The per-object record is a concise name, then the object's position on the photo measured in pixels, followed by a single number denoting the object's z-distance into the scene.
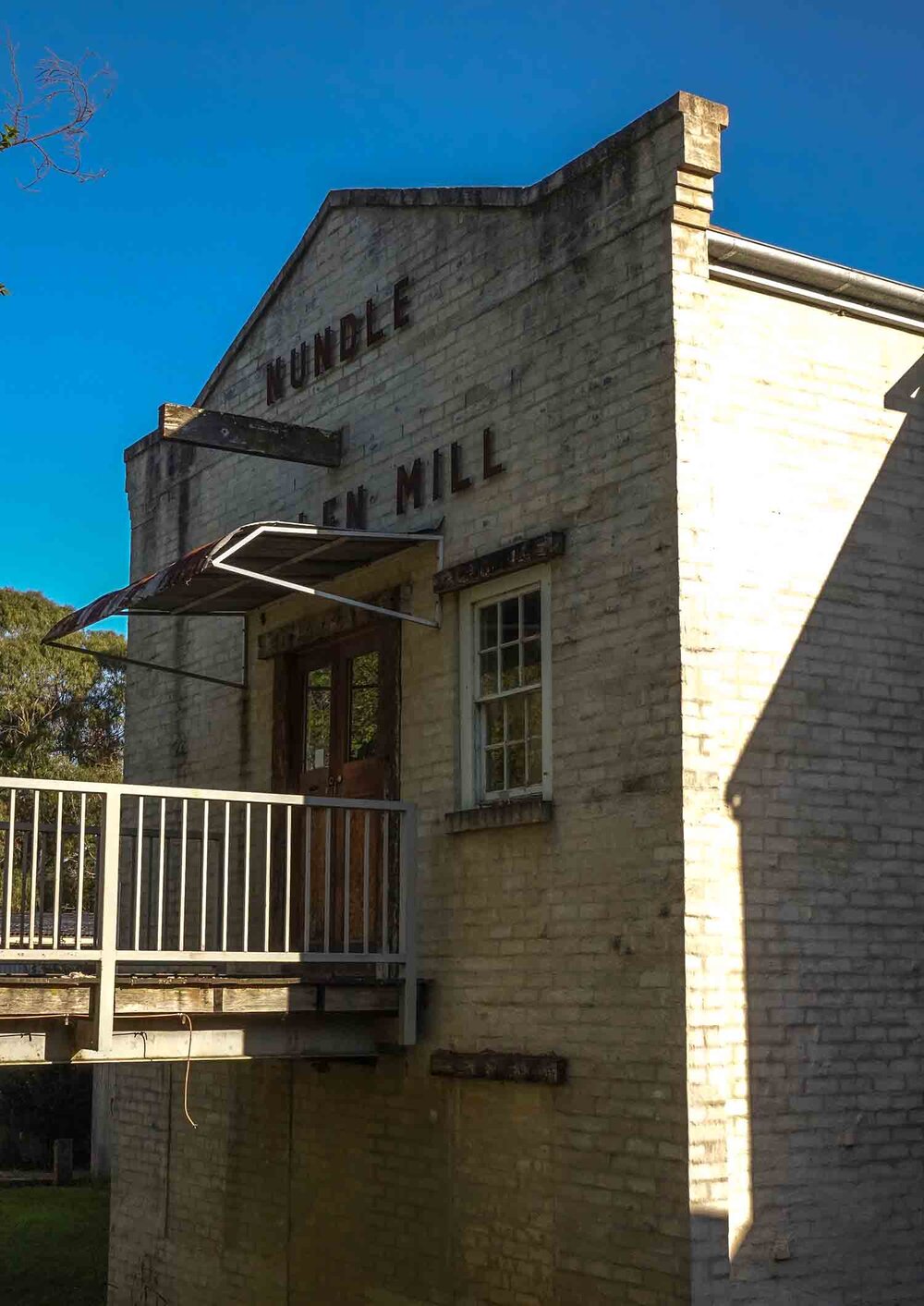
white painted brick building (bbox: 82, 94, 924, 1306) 8.36
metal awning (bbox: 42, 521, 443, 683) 9.89
